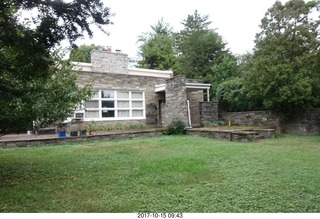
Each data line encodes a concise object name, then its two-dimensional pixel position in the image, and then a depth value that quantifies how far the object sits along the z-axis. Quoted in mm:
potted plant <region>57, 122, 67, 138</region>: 9781
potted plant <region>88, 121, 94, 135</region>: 12361
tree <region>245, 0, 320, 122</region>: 9953
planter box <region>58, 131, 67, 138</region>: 9778
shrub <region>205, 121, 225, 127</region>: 13055
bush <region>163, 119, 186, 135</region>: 11867
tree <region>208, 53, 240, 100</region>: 18531
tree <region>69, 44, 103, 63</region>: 29656
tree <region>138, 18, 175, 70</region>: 28234
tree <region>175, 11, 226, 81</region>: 23359
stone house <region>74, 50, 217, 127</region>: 12844
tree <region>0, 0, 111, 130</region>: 3115
